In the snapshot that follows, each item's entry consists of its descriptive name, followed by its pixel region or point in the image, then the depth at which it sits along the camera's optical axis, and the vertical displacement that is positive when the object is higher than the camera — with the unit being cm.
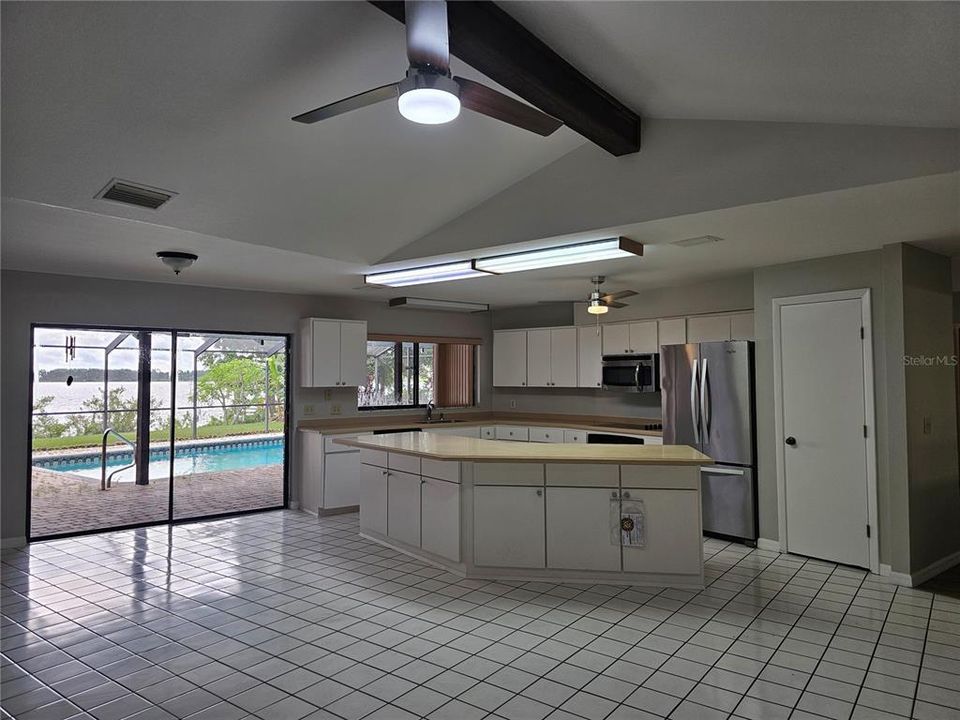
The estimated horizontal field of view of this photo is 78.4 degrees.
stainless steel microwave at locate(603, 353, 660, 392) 647 +12
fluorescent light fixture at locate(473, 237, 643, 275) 389 +91
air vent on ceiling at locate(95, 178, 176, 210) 316 +106
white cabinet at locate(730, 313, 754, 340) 561 +54
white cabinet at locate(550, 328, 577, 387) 744 +34
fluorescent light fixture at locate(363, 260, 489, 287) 479 +94
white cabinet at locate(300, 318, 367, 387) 654 +37
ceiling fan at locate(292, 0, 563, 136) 185 +100
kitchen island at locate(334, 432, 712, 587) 394 -90
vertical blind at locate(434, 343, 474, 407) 824 +13
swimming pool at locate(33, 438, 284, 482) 549 -76
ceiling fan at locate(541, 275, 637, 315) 534 +75
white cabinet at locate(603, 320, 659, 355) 646 +51
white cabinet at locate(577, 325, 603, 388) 714 +32
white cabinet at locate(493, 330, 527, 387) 805 +35
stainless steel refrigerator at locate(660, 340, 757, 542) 510 -37
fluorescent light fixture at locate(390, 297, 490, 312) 695 +98
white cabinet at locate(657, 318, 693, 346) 614 +54
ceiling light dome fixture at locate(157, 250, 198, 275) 438 +94
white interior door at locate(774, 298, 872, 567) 445 -38
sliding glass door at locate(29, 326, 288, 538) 540 -42
